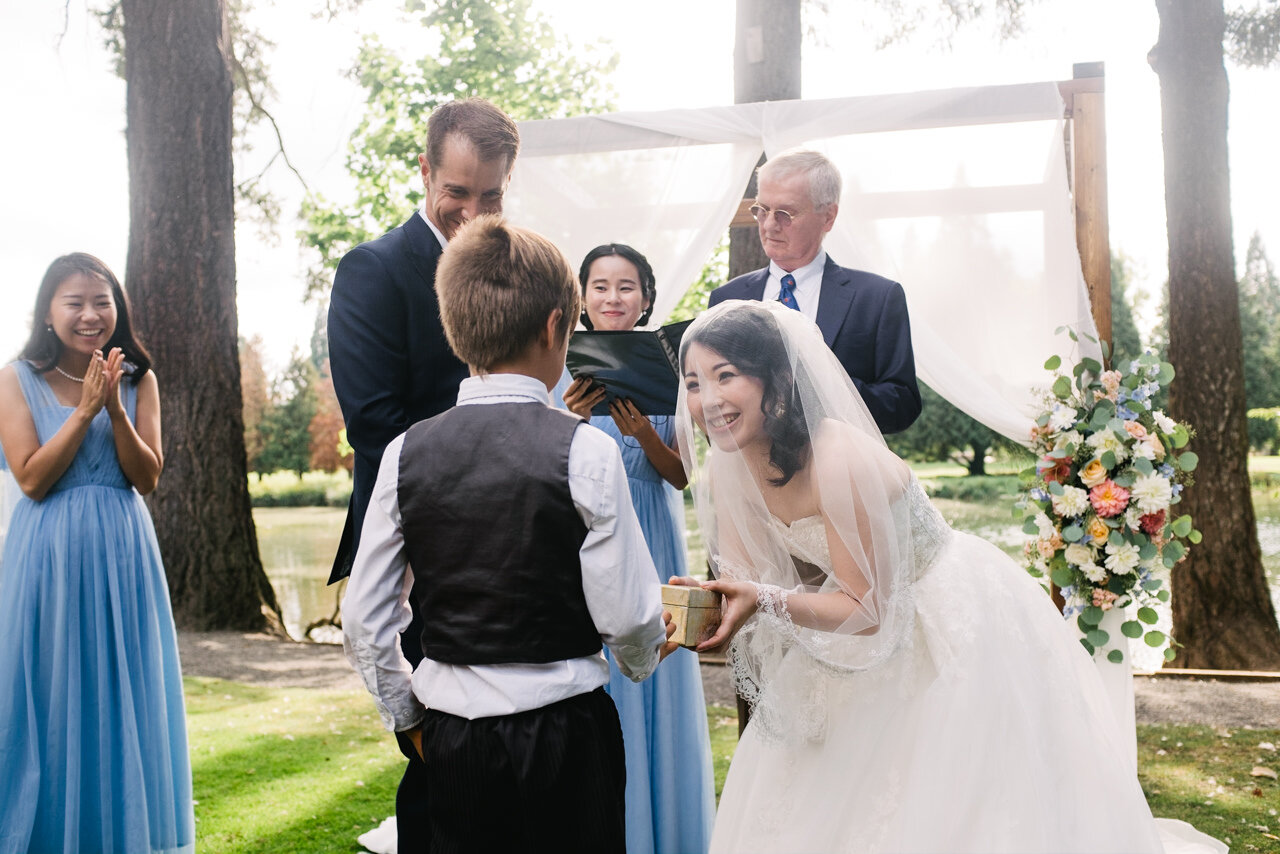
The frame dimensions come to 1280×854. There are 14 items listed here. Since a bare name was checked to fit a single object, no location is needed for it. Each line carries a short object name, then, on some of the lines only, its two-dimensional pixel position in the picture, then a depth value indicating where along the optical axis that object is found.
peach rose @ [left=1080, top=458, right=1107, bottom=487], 4.15
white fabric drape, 5.25
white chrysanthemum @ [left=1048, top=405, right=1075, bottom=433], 4.28
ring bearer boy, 1.83
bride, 2.30
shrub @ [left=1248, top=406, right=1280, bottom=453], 23.73
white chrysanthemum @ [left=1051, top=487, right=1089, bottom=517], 4.19
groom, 2.53
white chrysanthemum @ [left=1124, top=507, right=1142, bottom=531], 4.14
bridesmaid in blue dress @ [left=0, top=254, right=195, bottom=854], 3.34
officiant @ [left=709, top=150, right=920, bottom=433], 3.49
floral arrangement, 4.13
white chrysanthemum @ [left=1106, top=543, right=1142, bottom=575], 4.12
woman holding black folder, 3.13
